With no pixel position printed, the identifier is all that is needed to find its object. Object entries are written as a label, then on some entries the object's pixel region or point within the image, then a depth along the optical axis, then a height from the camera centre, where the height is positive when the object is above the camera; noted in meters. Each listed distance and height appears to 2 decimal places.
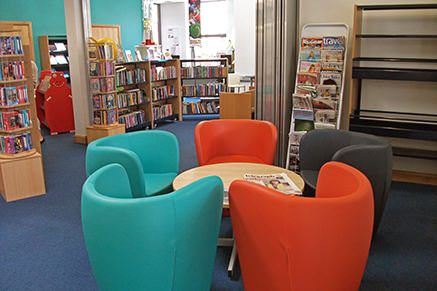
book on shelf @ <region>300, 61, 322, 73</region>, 4.71 -0.03
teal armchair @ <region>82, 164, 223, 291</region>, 1.87 -0.82
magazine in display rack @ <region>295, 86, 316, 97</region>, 4.69 -0.31
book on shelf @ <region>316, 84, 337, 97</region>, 4.62 -0.31
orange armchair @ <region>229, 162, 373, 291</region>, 1.83 -0.81
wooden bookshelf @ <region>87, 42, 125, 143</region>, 6.30 -0.41
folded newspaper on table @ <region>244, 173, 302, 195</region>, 2.65 -0.82
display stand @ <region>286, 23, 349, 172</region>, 4.63 -0.35
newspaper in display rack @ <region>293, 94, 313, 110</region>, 4.63 -0.44
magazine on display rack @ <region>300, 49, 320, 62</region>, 4.72 +0.10
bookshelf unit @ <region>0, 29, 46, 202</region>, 4.20 -0.67
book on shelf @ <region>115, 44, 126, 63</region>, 7.23 +0.15
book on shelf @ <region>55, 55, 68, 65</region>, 9.84 +0.14
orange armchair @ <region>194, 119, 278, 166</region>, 3.81 -0.74
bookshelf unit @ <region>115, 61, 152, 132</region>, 7.30 -0.55
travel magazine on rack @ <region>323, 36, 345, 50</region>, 4.62 +0.25
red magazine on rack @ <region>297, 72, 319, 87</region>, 4.69 -0.18
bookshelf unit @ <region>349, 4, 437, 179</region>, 4.27 -0.12
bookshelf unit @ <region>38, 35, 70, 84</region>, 9.59 +0.31
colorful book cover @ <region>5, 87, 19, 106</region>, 4.18 -0.31
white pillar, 6.42 +0.12
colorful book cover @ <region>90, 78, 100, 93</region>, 6.38 -0.31
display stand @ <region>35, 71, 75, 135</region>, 7.38 -0.67
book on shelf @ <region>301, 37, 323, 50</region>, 4.72 +0.24
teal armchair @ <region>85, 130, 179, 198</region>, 3.37 -0.79
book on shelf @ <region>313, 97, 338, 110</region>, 4.61 -0.45
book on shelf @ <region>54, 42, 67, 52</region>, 9.85 +0.46
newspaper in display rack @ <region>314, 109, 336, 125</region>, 4.62 -0.60
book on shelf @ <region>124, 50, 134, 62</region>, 7.71 +0.15
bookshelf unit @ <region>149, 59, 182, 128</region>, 8.20 -0.55
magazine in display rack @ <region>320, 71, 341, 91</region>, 4.62 -0.17
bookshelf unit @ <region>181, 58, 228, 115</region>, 9.21 -0.51
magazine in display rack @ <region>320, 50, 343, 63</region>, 4.62 +0.09
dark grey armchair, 3.02 -0.74
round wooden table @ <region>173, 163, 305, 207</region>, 2.91 -0.83
